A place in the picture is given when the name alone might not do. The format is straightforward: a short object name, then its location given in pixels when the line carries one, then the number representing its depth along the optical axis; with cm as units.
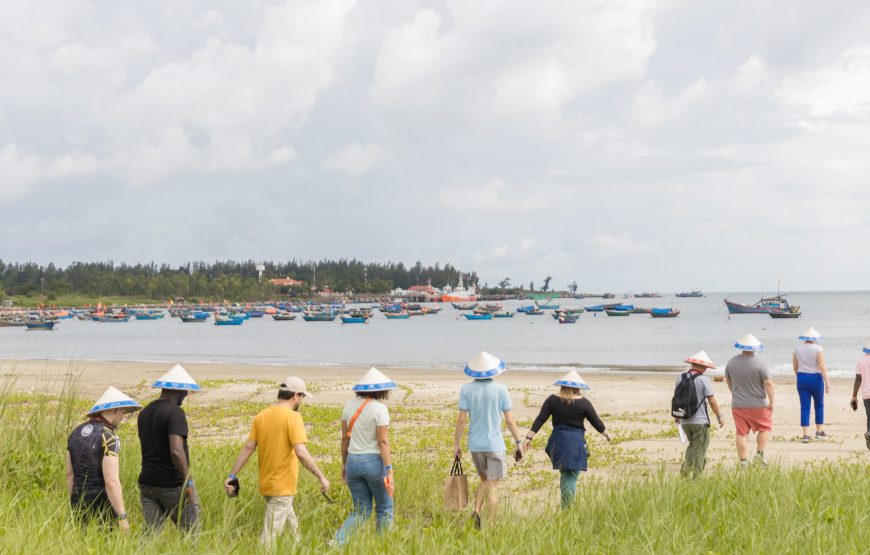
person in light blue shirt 819
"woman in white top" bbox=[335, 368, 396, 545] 734
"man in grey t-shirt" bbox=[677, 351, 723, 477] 972
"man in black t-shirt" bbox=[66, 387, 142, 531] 656
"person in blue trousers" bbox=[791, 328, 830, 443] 1260
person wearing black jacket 841
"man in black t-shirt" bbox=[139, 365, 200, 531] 672
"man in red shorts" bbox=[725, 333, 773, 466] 1074
